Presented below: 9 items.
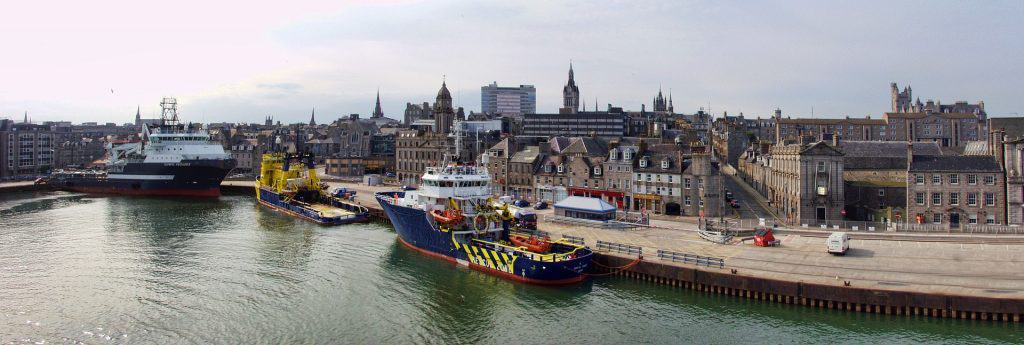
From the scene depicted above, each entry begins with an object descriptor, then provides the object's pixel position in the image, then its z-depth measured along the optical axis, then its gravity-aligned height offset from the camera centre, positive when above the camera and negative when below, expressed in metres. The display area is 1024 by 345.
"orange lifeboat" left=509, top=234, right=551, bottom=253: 44.97 -4.34
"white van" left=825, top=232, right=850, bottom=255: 41.91 -3.84
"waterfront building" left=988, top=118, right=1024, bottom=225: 49.69 +1.09
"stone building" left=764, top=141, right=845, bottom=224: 54.78 -0.18
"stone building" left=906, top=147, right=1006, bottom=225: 50.34 -0.64
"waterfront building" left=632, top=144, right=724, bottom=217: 61.56 -0.25
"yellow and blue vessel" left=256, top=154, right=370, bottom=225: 72.00 -2.03
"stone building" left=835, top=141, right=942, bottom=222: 55.72 +0.27
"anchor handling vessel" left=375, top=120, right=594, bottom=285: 42.00 -3.98
